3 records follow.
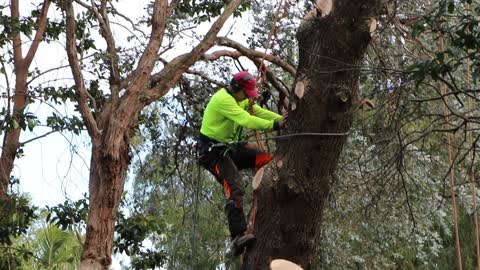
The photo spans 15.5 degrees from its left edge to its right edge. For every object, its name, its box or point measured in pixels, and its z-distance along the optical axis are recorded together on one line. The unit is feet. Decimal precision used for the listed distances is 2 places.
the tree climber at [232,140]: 38.11
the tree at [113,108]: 53.31
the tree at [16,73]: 56.08
